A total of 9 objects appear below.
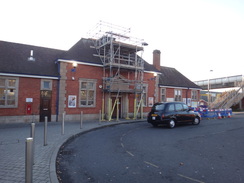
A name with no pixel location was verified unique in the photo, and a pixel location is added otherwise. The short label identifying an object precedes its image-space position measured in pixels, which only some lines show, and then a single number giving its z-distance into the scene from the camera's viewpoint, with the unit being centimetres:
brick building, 1302
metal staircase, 2716
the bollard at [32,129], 541
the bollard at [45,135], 680
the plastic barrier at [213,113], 1862
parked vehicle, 1170
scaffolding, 1570
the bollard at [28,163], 292
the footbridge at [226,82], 3258
